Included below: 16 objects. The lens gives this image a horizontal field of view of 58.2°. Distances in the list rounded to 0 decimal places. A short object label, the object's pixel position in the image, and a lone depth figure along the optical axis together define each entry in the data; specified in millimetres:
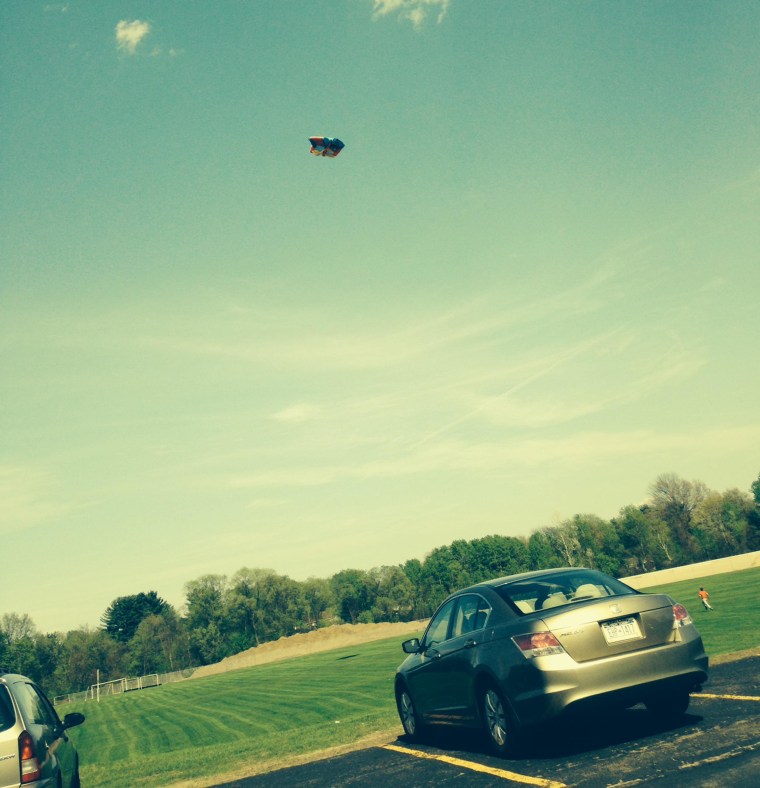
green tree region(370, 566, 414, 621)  139250
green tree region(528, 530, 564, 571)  134250
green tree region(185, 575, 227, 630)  128500
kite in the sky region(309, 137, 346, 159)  28016
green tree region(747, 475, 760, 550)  113188
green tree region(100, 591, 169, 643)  148875
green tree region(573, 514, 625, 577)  127688
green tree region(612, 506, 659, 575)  126750
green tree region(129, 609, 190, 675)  129750
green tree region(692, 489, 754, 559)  117438
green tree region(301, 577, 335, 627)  155838
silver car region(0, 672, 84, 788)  5410
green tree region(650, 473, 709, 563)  125000
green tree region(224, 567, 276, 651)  128250
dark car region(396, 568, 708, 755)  6051
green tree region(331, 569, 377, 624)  142625
